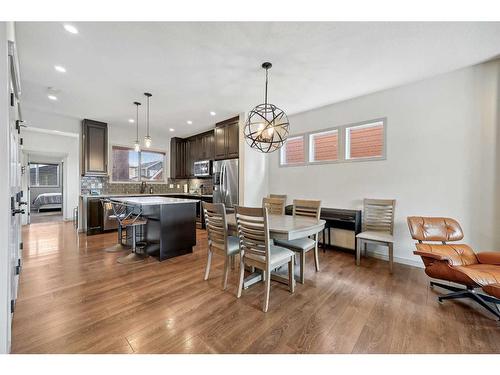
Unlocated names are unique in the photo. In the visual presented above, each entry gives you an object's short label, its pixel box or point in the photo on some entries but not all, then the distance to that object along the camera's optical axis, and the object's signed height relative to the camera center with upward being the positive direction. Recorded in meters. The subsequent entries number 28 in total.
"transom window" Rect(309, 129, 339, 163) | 4.07 +0.77
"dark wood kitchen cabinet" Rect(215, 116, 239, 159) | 4.74 +1.06
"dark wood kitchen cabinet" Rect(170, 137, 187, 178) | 6.61 +0.82
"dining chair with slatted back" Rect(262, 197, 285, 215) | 3.41 -0.35
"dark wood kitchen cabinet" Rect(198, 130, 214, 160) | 5.70 +1.07
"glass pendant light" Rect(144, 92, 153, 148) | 3.52 +0.78
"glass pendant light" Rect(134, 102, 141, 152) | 3.74 +1.52
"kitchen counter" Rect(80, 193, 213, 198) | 4.88 -0.30
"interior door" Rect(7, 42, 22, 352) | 1.47 -0.12
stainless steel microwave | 5.64 +0.43
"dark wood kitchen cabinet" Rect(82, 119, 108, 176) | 4.91 +0.85
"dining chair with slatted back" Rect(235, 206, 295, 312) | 1.96 -0.66
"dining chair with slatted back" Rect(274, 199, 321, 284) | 2.50 -0.72
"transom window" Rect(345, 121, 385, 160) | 3.55 +0.77
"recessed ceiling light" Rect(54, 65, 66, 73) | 2.70 +1.51
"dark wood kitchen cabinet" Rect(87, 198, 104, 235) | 4.71 -0.75
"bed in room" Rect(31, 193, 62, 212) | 8.14 -0.73
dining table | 2.05 -0.46
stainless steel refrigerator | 4.68 +0.04
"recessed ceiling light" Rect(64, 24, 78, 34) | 2.01 +1.50
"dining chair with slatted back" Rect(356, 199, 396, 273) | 2.96 -0.61
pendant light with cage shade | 2.52 +0.67
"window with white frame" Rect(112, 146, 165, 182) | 5.73 +0.55
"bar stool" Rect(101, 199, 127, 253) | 3.30 -0.50
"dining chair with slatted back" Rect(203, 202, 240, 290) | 2.33 -0.62
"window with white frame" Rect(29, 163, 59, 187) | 8.57 +0.35
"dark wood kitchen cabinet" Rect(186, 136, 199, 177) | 6.26 +0.94
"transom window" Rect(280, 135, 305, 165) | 4.57 +0.74
